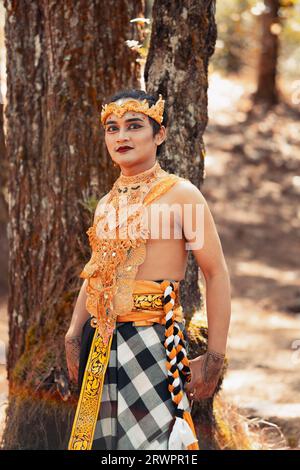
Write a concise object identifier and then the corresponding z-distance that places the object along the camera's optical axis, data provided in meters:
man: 5.57
